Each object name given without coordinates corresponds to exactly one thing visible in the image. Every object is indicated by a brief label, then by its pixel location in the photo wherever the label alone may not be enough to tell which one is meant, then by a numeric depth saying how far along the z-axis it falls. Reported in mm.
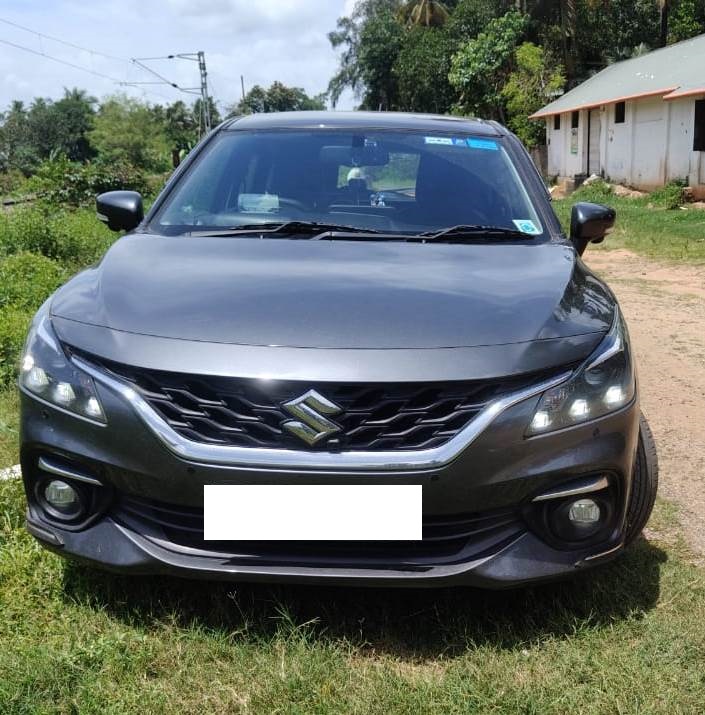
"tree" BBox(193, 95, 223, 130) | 73575
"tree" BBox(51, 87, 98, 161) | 83062
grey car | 2127
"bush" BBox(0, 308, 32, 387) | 4879
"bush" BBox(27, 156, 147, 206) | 14719
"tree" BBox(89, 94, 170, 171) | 72312
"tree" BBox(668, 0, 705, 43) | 35094
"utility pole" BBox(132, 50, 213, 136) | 43372
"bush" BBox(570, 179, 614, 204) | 22069
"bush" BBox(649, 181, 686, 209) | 18109
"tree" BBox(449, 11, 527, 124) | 33188
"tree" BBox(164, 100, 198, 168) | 77625
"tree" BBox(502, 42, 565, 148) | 32438
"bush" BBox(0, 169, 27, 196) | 23734
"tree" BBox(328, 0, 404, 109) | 46156
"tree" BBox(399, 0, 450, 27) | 47406
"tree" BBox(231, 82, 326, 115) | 81256
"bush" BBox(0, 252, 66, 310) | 6324
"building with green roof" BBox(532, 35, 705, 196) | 19203
